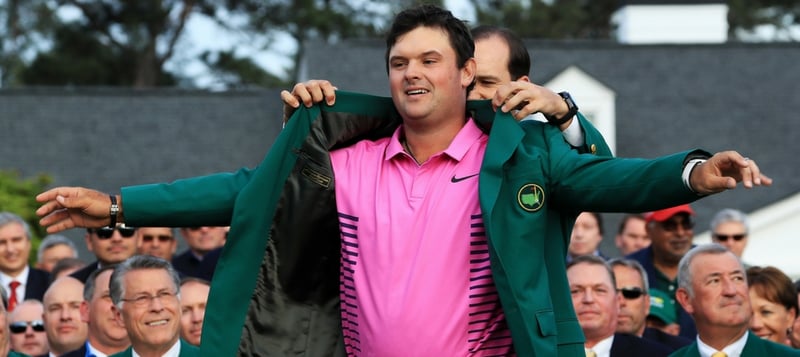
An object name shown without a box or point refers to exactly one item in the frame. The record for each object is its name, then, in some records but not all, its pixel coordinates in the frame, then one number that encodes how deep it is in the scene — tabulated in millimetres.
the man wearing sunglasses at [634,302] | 15261
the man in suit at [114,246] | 17514
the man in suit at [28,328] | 16607
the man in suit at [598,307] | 14049
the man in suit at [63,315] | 15728
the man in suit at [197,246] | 19143
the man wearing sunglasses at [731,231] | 19611
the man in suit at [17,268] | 19327
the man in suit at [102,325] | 14396
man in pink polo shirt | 8438
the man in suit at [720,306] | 13142
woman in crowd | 14892
